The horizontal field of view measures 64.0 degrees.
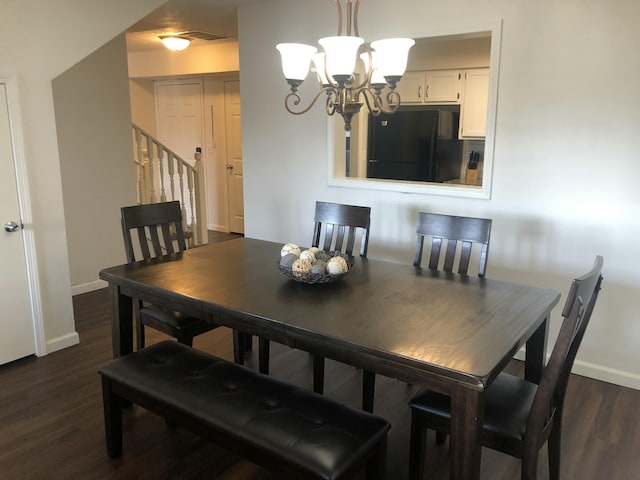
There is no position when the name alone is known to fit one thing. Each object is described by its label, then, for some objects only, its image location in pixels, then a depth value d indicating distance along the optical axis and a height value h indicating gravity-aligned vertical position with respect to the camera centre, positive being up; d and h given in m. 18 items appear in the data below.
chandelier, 2.02 +0.34
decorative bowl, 2.27 -0.56
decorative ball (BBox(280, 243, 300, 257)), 2.43 -0.48
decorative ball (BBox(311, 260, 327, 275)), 2.27 -0.52
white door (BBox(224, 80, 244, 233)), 6.72 -0.11
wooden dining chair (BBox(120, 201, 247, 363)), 2.69 -0.60
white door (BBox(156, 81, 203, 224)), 7.02 +0.41
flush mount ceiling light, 5.26 +1.09
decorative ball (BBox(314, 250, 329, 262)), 2.47 -0.51
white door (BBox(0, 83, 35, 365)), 3.00 -0.73
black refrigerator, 4.57 +0.03
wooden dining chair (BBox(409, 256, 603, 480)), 1.65 -0.92
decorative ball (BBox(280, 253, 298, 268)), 2.37 -0.51
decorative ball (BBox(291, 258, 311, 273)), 2.27 -0.52
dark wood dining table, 1.60 -0.63
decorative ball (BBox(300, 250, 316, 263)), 2.35 -0.49
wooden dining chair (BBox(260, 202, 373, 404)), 2.74 -0.47
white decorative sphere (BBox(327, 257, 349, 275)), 2.29 -0.52
